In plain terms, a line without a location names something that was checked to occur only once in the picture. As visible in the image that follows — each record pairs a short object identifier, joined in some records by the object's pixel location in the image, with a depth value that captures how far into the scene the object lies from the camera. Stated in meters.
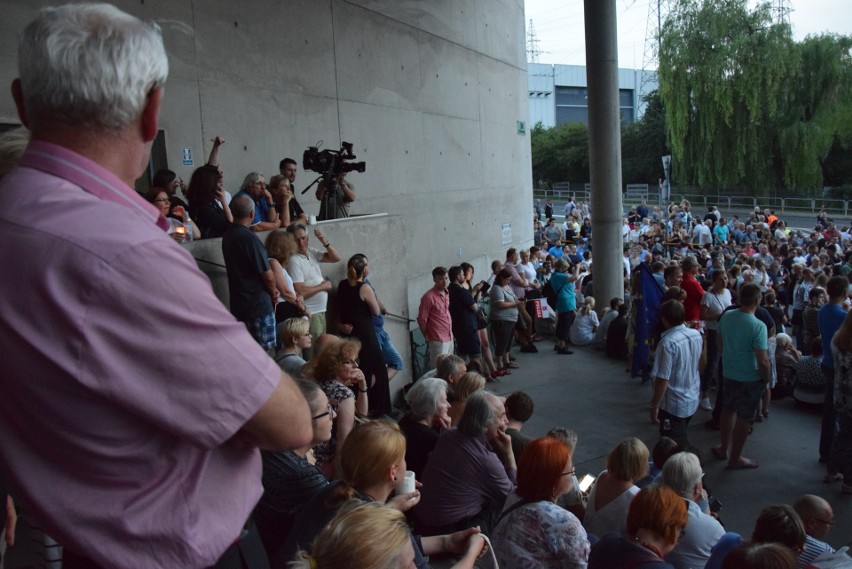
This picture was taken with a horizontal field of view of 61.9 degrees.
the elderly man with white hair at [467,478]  4.18
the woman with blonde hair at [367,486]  2.82
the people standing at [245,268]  5.29
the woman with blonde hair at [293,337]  5.19
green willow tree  28.11
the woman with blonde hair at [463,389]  5.35
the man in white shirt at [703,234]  20.94
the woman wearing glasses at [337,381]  4.34
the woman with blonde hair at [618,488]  4.15
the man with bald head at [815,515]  4.20
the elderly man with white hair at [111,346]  0.87
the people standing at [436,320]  8.79
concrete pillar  12.91
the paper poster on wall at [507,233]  16.64
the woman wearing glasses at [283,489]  3.16
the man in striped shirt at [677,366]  6.84
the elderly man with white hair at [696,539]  3.96
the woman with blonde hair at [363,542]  1.99
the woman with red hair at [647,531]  3.17
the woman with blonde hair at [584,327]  11.80
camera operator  8.07
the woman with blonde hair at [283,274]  5.80
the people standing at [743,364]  6.58
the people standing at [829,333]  6.50
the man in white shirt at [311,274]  6.31
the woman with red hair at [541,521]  3.34
